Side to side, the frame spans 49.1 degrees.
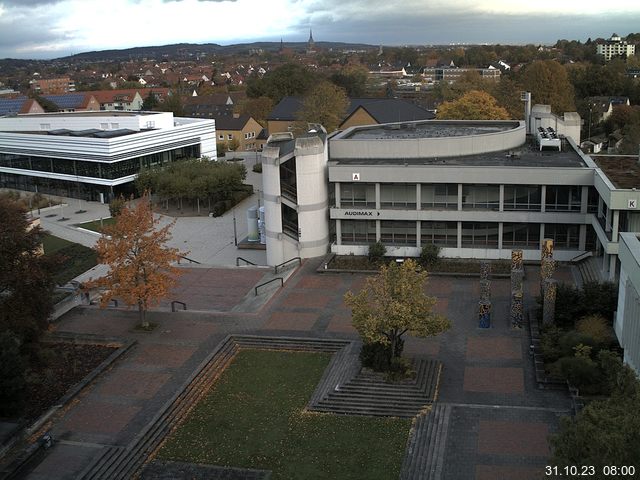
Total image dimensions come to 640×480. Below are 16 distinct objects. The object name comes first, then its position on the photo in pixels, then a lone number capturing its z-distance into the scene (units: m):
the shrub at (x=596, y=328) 26.45
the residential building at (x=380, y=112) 83.44
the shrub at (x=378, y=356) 26.50
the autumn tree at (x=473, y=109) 65.44
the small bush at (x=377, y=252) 40.03
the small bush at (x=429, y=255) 39.12
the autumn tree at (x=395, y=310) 25.33
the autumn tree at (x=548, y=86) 79.75
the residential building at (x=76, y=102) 131.38
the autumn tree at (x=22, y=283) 24.64
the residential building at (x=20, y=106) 115.16
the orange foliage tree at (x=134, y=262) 30.83
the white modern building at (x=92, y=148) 65.88
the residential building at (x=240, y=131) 95.94
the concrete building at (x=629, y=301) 22.31
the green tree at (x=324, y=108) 79.81
